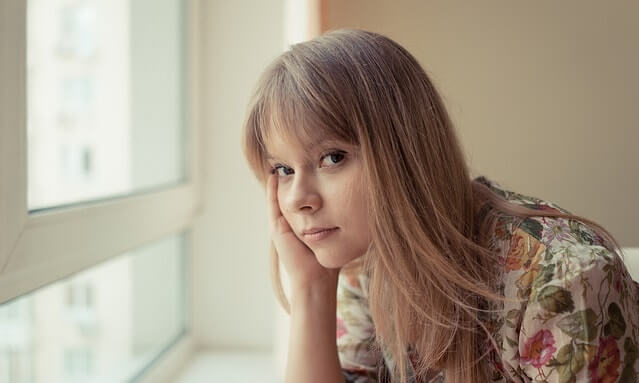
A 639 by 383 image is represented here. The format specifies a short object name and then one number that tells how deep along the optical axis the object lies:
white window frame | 0.92
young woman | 0.84
